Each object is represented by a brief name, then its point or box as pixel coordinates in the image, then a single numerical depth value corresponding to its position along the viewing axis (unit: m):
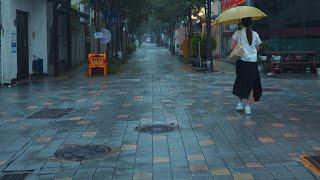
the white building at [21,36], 16.84
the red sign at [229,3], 27.08
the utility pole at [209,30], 23.36
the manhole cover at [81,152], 7.16
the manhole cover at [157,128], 8.87
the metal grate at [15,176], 6.26
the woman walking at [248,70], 10.45
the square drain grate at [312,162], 6.23
